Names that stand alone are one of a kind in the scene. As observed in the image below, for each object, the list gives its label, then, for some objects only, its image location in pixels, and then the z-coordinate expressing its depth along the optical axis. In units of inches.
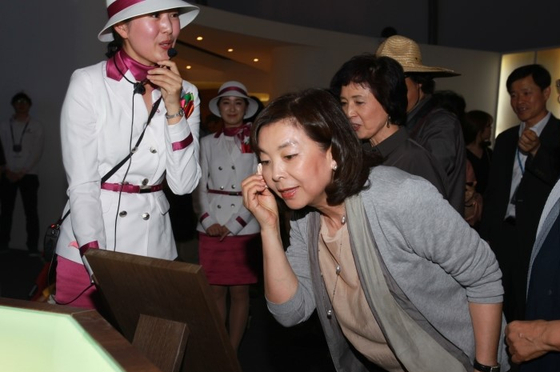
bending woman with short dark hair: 77.8
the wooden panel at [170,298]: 56.4
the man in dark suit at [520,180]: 151.5
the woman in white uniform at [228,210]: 187.8
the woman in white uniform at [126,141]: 92.1
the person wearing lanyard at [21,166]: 316.8
